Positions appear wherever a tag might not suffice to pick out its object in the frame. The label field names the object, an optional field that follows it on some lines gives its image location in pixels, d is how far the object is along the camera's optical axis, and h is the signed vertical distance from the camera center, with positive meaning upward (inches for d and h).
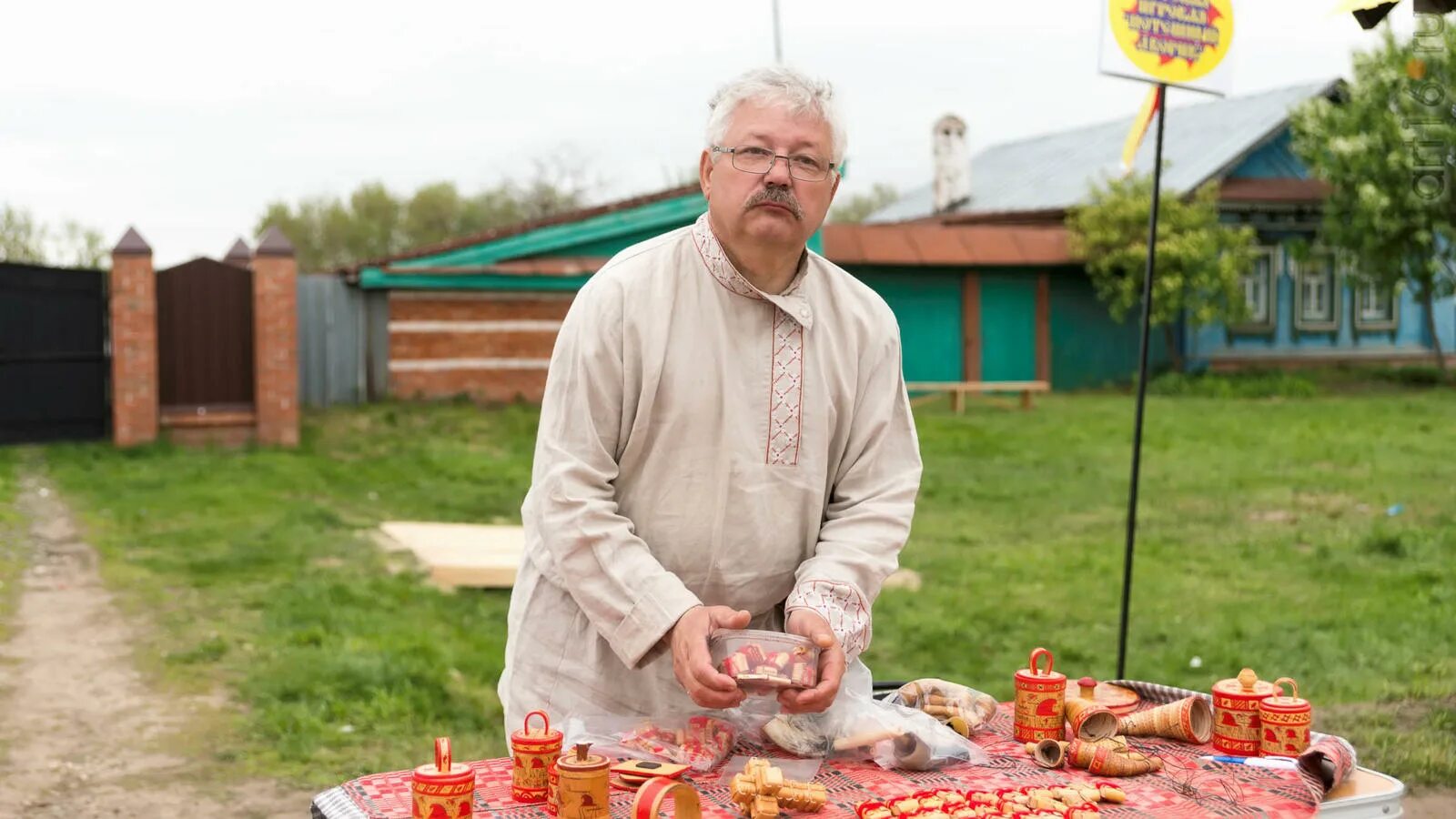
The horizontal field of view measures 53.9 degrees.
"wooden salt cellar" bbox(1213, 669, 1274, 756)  114.3 -31.1
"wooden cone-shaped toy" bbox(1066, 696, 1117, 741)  114.6 -31.3
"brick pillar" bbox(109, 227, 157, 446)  539.8 -2.3
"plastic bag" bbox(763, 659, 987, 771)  104.9 -29.9
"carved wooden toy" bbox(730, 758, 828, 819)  92.7 -30.2
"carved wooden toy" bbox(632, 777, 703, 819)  87.0 -28.8
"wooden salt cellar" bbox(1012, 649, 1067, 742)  114.5 -30.1
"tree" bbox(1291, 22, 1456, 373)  786.2 +93.5
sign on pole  188.2 +38.5
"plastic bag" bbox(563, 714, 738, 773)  101.5 -29.3
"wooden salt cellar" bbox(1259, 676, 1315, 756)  113.0 -31.4
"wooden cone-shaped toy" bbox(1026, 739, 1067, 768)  109.3 -32.4
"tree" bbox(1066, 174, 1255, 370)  840.3 +47.9
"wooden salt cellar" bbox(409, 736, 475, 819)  88.7 -28.6
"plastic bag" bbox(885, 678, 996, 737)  116.7 -30.9
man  97.5 -8.8
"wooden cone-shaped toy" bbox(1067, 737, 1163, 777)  106.9 -32.2
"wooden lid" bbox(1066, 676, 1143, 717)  122.6 -31.8
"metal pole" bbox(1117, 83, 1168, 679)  185.0 -6.5
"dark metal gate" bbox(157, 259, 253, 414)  558.3 -0.9
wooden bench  740.0 -29.2
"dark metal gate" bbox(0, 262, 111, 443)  552.4 -8.9
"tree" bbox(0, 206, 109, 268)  1134.4 +73.4
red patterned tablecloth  96.7 -33.0
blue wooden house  914.7 +43.8
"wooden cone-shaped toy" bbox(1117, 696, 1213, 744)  116.1 -32.0
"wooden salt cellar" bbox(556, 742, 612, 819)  90.2 -28.7
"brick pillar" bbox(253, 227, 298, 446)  558.9 +2.2
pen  109.7 -33.4
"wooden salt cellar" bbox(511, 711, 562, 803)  96.3 -28.9
